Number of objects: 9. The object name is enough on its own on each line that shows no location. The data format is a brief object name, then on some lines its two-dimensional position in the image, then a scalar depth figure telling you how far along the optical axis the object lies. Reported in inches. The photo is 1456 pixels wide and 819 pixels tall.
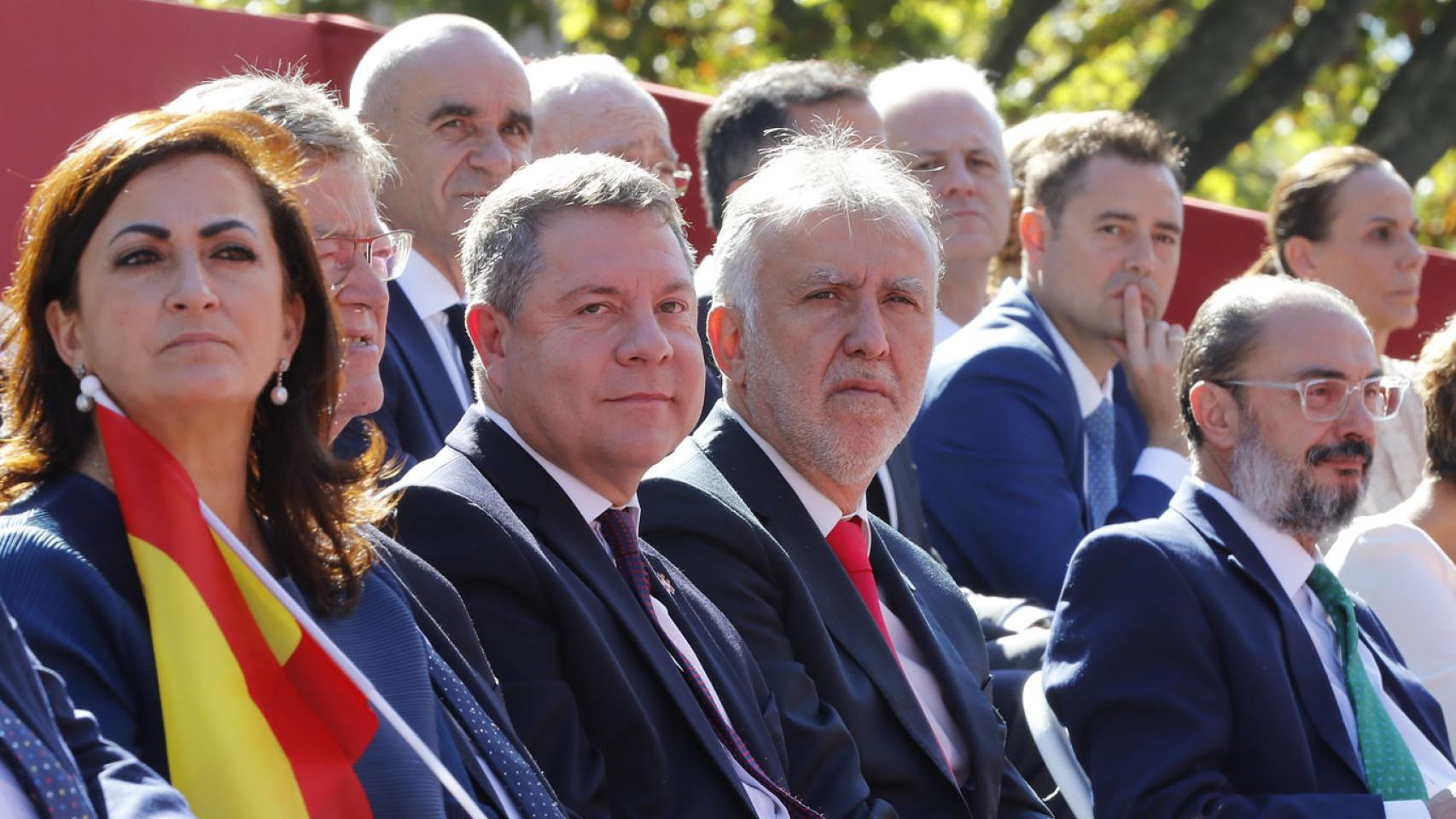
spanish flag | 193.9
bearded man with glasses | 300.0
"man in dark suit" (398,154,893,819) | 244.4
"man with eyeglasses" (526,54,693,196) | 435.5
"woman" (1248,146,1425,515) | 538.9
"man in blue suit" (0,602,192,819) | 171.3
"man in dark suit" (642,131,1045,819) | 287.3
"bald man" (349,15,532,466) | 365.1
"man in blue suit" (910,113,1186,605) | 402.0
